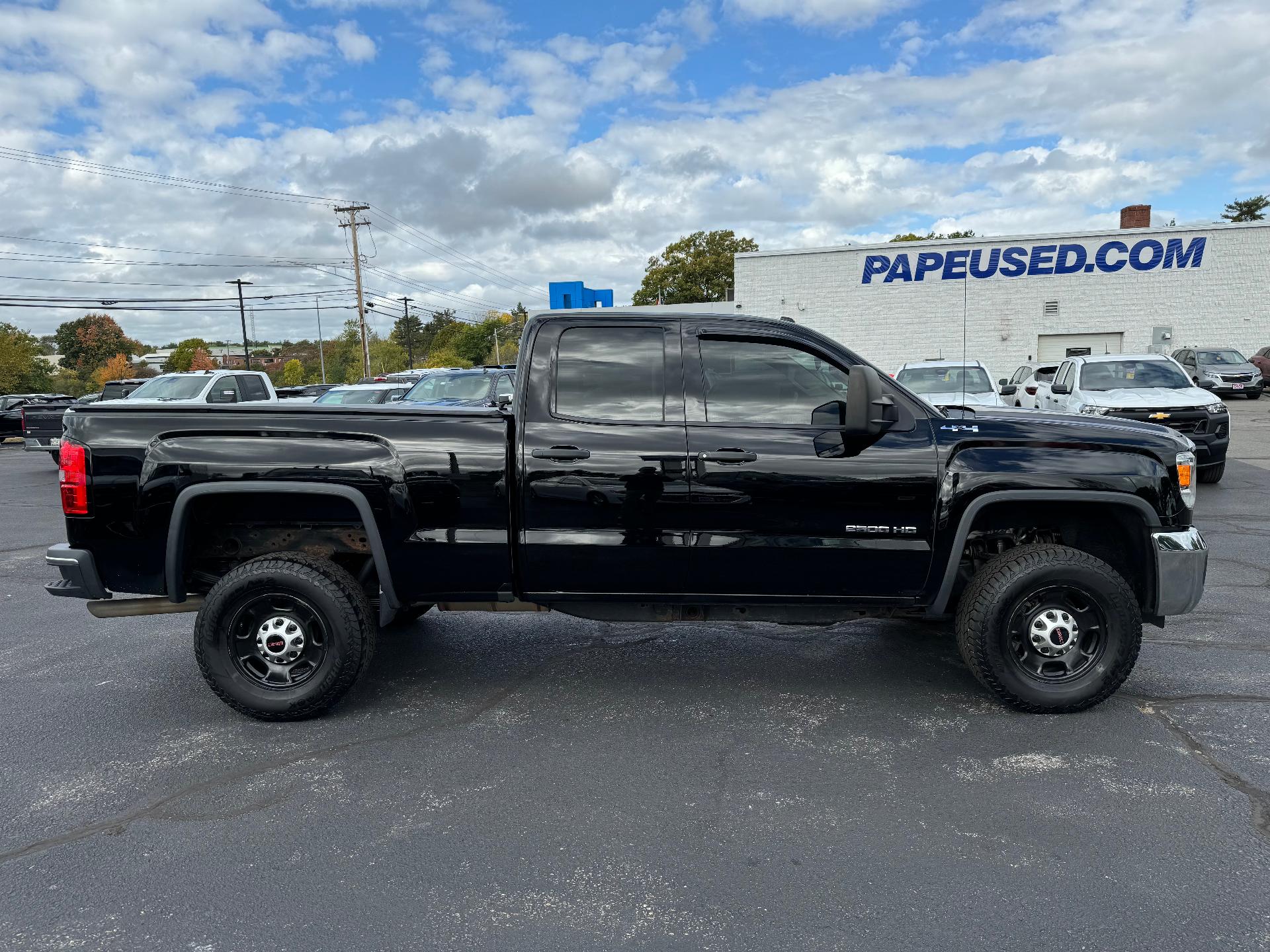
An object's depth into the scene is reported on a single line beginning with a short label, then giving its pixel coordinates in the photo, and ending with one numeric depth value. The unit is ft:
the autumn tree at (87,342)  366.02
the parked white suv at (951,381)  42.42
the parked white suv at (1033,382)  48.28
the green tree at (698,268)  224.74
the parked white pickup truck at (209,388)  48.73
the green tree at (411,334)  414.82
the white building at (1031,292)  97.76
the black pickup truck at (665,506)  13.69
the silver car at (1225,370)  85.15
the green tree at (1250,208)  213.46
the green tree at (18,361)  196.95
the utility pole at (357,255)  160.76
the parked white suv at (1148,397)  35.47
